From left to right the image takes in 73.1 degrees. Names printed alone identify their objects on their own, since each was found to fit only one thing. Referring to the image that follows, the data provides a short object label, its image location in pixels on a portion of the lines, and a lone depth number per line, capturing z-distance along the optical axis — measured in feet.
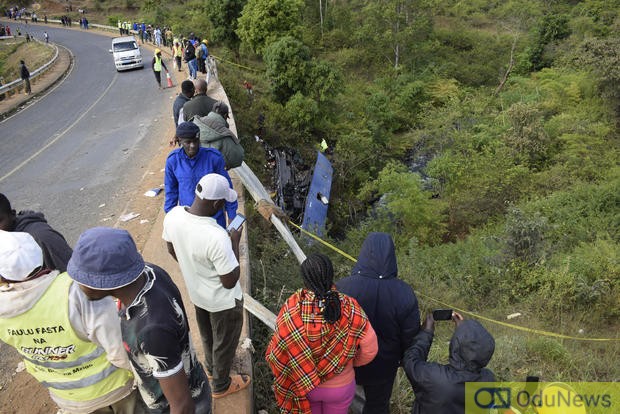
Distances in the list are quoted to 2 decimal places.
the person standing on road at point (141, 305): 5.97
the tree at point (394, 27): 84.94
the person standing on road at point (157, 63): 47.55
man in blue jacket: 12.17
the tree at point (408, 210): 36.11
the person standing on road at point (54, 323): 6.50
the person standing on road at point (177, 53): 55.98
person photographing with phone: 7.72
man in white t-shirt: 8.45
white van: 63.62
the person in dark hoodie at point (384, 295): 9.22
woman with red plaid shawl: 7.79
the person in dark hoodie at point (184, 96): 21.83
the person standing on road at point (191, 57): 48.37
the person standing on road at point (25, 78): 55.01
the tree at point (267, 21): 58.44
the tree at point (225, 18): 65.19
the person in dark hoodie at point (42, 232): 9.92
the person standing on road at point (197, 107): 19.18
